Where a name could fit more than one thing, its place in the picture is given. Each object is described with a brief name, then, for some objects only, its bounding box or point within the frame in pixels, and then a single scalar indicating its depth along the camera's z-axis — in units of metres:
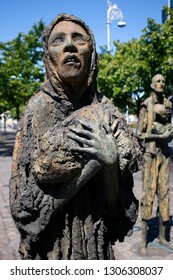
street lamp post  28.20
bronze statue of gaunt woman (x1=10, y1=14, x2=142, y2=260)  1.83
